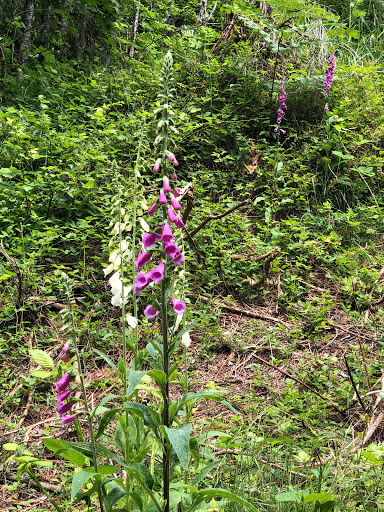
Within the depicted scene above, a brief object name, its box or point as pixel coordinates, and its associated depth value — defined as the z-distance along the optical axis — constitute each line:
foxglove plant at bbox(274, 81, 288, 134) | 5.91
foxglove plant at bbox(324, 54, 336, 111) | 5.99
